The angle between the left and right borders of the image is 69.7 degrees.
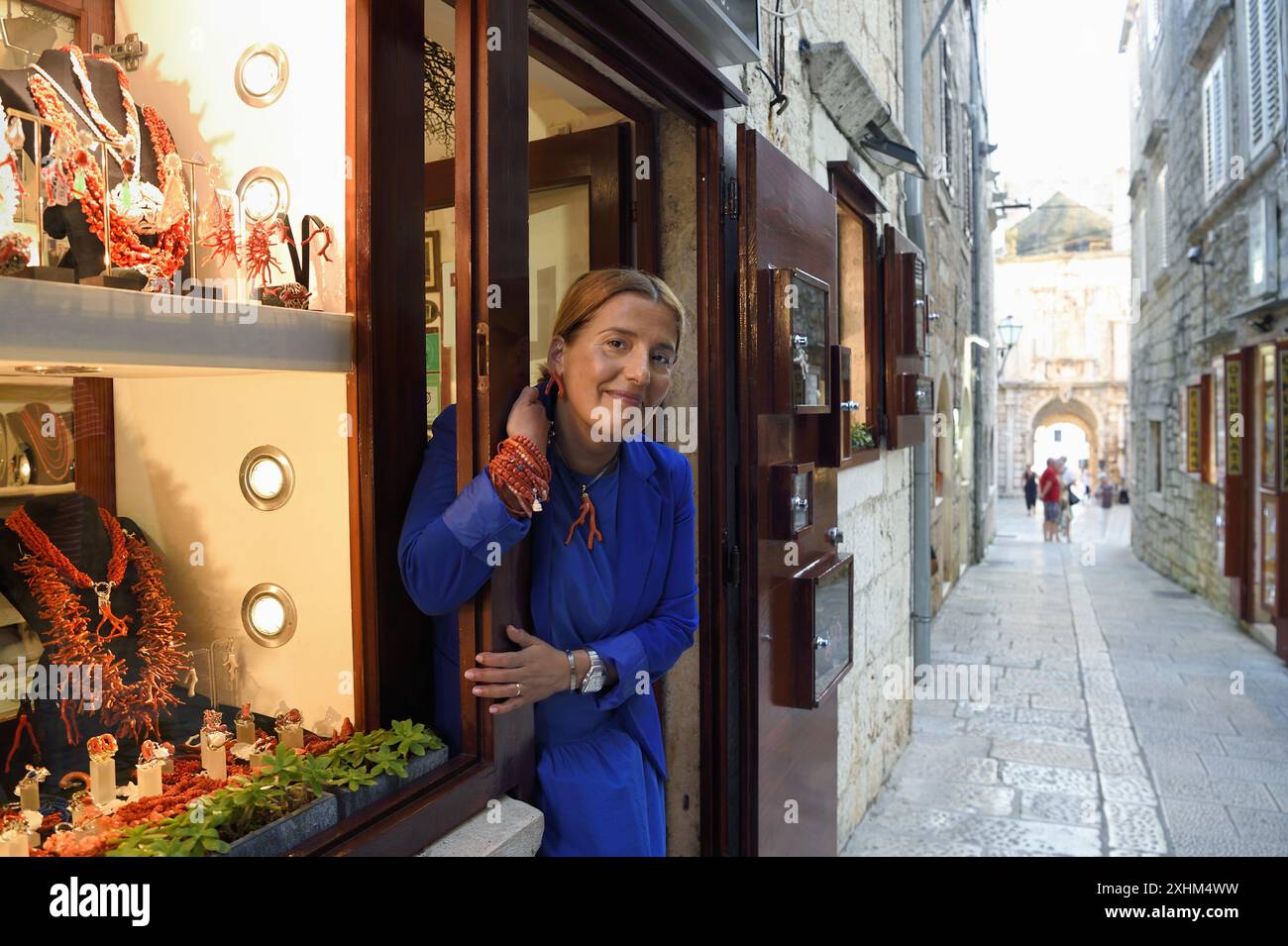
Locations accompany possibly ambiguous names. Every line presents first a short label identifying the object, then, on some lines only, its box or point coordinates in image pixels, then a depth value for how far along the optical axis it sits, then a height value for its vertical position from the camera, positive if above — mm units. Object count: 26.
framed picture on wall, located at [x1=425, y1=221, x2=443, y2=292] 3344 +719
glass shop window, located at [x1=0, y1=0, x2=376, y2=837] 1356 +108
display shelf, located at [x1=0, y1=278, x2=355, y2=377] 1229 +192
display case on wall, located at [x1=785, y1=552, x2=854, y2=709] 3107 -634
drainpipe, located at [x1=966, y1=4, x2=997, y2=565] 14578 +2033
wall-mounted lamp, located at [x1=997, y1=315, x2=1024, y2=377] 18578 +2379
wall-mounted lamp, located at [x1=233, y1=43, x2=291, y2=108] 1754 +726
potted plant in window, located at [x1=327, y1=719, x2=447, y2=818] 1550 -542
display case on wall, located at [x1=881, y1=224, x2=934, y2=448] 4977 +610
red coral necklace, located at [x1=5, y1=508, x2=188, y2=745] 1413 -270
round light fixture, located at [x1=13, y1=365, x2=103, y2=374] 1379 +138
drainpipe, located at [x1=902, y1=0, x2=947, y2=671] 6184 +1554
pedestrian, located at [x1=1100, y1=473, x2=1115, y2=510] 27478 -1446
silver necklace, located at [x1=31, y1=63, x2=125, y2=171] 1349 +511
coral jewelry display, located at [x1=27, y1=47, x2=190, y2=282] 1338 +417
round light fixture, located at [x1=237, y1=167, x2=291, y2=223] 1738 +500
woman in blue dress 1782 -268
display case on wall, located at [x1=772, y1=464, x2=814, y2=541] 3016 -165
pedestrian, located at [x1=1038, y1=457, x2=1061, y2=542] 17578 -989
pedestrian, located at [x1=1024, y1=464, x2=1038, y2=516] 24234 -1139
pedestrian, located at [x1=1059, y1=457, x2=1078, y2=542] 18516 -1115
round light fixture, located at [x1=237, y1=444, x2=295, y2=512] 1754 -40
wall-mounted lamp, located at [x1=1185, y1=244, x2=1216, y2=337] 10875 +2240
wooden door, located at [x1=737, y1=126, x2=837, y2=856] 2869 -86
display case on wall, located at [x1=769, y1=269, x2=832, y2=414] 2859 +362
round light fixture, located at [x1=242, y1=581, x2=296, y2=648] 1737 -298
